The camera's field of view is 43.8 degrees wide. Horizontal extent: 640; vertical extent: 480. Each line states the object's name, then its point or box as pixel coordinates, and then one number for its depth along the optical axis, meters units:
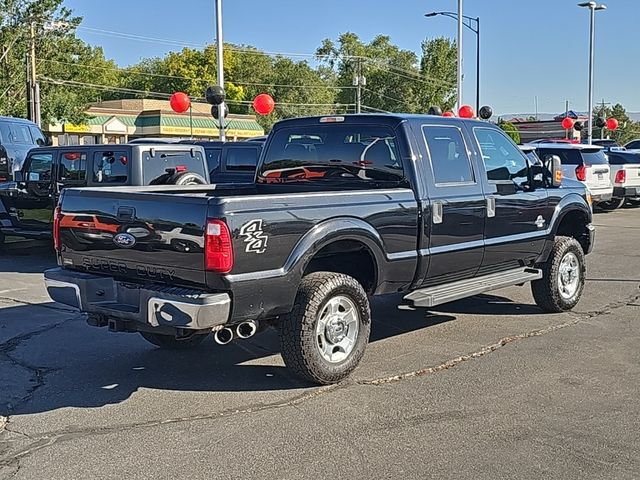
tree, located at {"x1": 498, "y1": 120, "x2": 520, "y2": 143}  44.37
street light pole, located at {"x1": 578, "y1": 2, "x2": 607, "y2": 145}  36.81
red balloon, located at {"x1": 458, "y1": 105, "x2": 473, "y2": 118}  27.45
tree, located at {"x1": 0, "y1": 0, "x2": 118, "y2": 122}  34.53
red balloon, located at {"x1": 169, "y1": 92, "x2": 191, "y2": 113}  25.11
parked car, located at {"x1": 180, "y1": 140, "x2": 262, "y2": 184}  14.26
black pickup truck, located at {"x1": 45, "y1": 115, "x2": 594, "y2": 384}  5.25
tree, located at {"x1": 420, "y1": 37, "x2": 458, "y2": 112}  67.50
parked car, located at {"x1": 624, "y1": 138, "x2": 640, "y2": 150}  34.48
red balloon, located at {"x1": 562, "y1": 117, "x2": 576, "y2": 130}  40.19
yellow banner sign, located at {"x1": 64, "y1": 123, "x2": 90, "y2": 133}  48.10
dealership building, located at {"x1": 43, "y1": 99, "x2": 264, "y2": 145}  51.91
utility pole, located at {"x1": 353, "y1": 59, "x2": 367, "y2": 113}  89.98
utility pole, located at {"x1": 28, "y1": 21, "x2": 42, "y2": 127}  32.50
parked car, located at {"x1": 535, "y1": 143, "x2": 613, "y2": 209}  18.80
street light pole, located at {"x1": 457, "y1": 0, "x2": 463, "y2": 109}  31.38
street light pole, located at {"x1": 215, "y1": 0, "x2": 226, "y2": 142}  20.88
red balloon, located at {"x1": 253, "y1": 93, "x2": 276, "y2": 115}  24.22
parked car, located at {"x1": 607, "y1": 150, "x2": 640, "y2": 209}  20.81
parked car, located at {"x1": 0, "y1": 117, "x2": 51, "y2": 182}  17.32
